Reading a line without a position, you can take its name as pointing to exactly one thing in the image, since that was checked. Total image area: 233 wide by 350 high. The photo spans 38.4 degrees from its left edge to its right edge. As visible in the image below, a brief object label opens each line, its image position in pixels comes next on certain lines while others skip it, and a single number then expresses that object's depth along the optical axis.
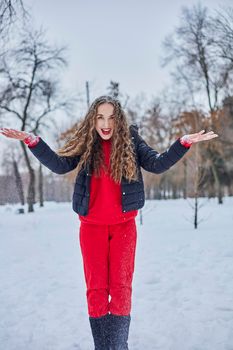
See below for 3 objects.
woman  2.23
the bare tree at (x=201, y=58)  13.58
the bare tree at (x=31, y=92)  15.84
